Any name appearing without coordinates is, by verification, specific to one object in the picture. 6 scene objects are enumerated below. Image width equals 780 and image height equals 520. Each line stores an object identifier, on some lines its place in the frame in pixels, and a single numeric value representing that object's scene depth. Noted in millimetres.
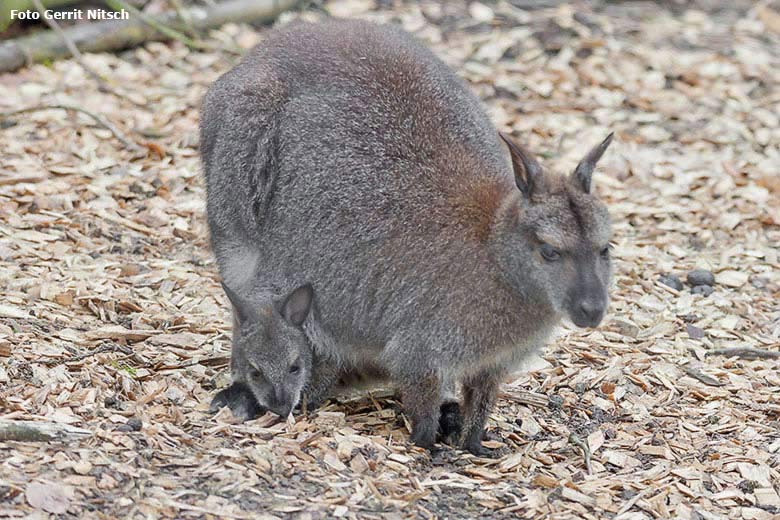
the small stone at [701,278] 16609
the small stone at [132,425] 11367
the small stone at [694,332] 15391
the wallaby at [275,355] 12406
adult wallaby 11562
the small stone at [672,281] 16562
